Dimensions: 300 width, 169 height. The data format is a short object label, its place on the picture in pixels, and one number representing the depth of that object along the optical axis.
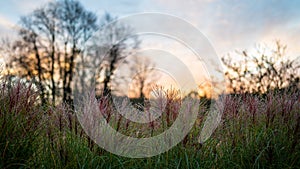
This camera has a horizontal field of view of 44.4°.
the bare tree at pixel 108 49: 11.94
